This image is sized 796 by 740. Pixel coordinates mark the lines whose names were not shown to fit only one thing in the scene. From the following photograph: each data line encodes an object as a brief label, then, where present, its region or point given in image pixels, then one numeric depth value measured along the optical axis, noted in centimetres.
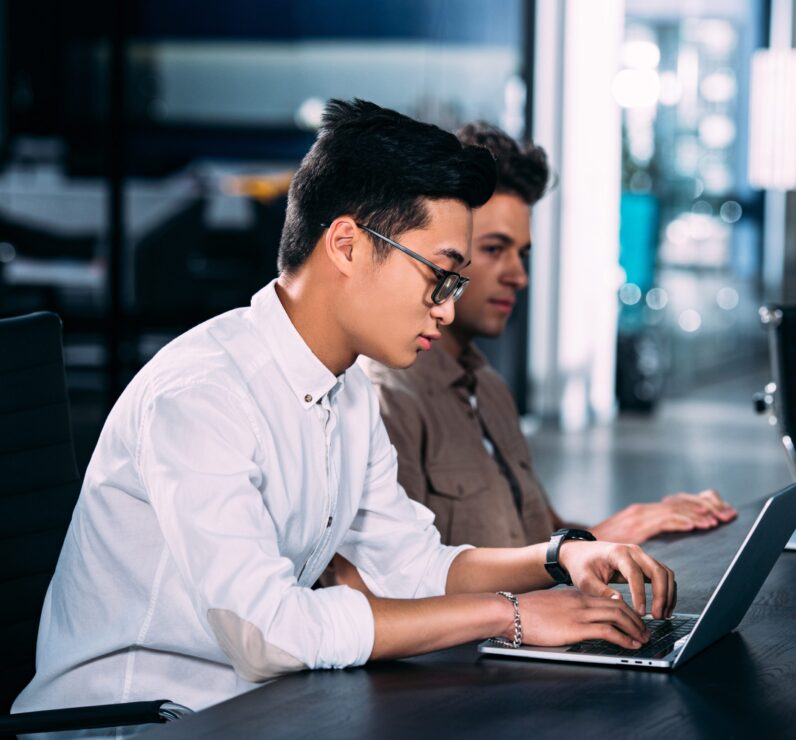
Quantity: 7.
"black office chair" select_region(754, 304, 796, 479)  348
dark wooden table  166
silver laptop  184
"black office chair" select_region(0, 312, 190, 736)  221
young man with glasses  184
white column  881
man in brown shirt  263
